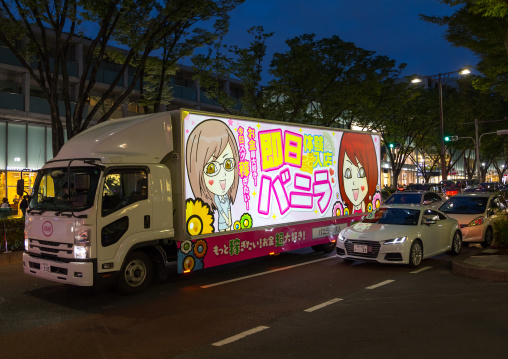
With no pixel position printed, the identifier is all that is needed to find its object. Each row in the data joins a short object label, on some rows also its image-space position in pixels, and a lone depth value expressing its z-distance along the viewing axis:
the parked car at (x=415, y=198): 18.62
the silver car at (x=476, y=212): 13.01
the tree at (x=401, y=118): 29.41
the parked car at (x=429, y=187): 27.40
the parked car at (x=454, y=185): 30.56
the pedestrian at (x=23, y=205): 17.09
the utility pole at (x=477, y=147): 37.52
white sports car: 9.96
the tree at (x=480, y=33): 12.87
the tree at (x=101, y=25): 13.02
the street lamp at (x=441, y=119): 24.52
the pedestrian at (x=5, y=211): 18.07
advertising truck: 7.41
